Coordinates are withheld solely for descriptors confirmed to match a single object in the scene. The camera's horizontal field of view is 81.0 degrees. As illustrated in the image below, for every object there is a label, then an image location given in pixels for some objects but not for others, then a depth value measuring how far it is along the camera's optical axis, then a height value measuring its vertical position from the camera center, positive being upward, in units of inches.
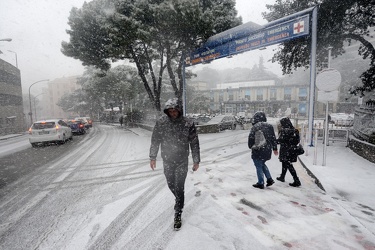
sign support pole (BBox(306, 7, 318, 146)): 342.6 +35.5
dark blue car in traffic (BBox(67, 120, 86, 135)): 742.5 -63.4
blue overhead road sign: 355.9 +128.0
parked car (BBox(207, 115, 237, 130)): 710.5 -52.5
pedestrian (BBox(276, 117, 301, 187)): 189.6 -34.4
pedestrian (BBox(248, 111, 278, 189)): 179.8 -30.4
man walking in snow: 132.7 -24.0
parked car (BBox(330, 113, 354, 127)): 1035.2 -62.2
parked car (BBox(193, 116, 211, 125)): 926.4 -57.0
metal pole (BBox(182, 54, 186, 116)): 595.2 +43.4
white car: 467.5 -50.9
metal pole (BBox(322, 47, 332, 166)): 239.5 -42.3
